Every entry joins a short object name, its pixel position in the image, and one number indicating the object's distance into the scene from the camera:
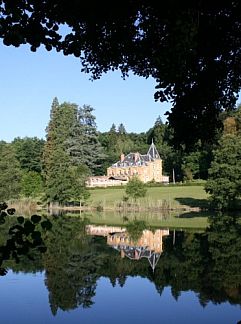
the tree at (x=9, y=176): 52.75
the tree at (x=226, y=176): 42.59
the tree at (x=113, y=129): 111.03
